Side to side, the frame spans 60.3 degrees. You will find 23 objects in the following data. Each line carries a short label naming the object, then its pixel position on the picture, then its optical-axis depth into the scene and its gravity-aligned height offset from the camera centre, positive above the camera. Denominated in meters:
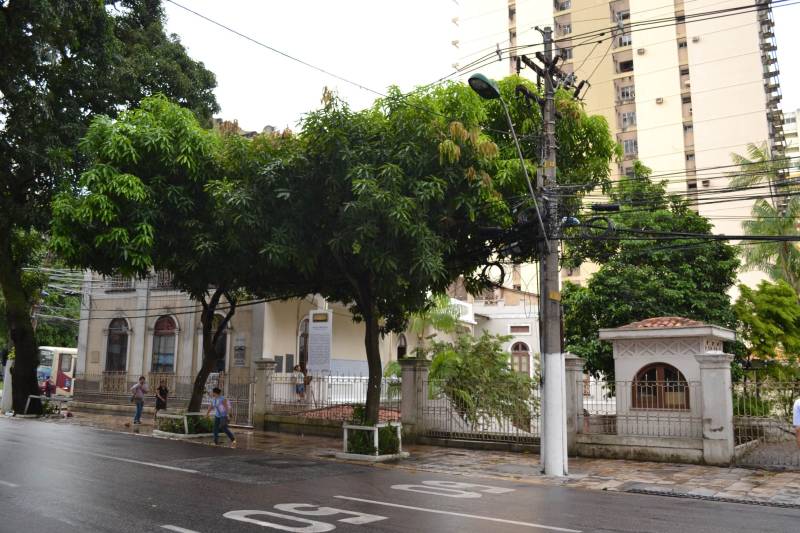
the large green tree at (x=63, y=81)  17.19 +8.18
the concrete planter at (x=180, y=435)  18.94 -1.55
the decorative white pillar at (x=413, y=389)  18.36 -0.28
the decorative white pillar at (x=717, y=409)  14.03 -0.57
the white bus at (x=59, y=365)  41.12 +0.61
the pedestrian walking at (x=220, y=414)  17.80 -0.95
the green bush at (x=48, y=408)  25.42 -1.22
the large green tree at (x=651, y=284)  21.72 +3.09
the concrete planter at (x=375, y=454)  15.10 -1.68
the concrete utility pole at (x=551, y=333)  13.30 +0.92
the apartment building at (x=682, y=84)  46.03 +21.02
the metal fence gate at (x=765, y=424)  14.20 -0.94
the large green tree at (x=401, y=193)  12.98 +3.64
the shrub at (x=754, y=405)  15.61 -0.56
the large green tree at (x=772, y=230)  25.83 +5.68
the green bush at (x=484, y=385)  18.77 -0.16
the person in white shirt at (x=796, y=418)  10.79 -0.56
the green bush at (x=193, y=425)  19.33 -1.37
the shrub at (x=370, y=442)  15.46 -1.43
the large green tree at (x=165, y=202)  14.39 +3.74
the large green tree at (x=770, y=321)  22.12 +1.96
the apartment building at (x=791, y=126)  96.88 +36.55
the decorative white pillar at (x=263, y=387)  21.55 -0.31
